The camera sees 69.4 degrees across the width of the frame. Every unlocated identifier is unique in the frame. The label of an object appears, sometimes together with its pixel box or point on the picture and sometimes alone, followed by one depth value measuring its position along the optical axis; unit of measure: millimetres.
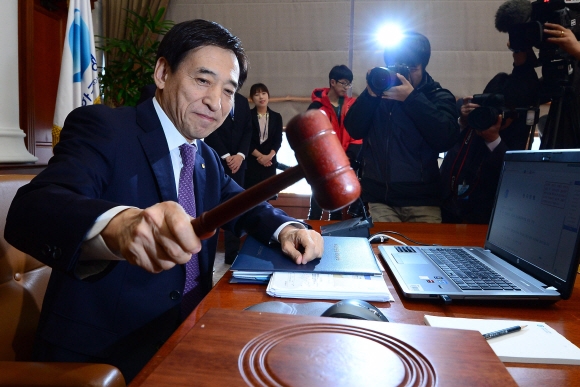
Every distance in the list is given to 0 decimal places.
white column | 2393
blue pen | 653
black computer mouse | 619
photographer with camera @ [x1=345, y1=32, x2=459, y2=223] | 1758
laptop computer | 815
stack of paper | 821
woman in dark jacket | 3637
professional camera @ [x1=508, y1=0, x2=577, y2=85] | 1617
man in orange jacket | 2998
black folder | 926
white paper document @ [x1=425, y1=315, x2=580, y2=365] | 596
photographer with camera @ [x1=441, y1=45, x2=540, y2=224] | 1700
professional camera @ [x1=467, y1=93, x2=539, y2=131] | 1666
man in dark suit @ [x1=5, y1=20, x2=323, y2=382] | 616
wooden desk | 579
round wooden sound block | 389
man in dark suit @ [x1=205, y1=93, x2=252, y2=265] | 3281
